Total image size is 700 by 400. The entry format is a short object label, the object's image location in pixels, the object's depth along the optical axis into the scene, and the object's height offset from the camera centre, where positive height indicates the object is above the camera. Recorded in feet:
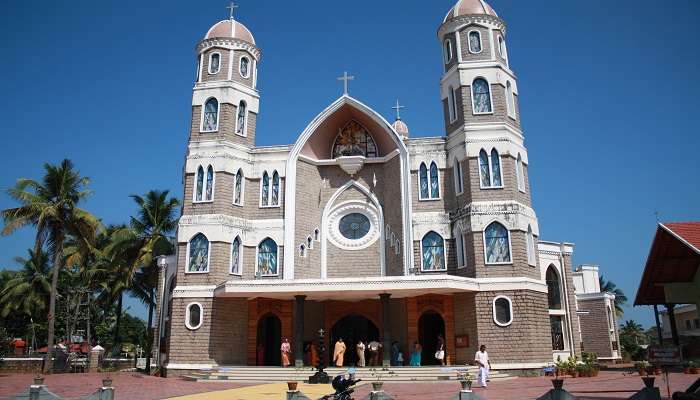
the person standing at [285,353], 74.84 +0.13
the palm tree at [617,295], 177.12 +16.99
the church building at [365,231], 73.15 +16.69
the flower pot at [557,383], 34.32 -1.87
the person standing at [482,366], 56.29 -1.37
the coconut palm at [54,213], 83.66 +20.52
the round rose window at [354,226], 86.48 +18.71
